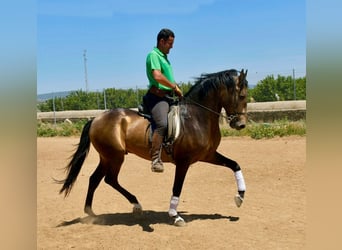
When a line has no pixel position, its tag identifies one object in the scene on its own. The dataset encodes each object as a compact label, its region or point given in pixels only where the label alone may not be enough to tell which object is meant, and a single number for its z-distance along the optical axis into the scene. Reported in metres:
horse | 5.20
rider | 4.93
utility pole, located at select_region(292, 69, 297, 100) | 16.84
